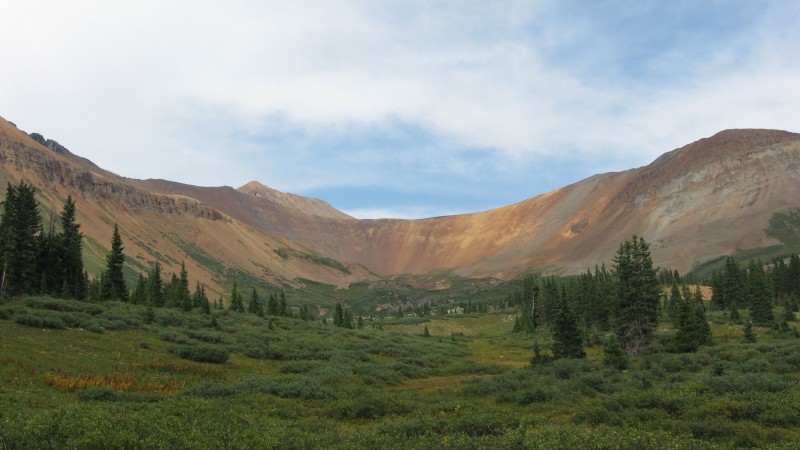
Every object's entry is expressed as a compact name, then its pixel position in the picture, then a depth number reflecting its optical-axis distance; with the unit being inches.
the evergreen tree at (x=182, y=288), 3380.4
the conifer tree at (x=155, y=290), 3307.6
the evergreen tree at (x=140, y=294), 3695.9
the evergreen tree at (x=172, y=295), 3449.8
